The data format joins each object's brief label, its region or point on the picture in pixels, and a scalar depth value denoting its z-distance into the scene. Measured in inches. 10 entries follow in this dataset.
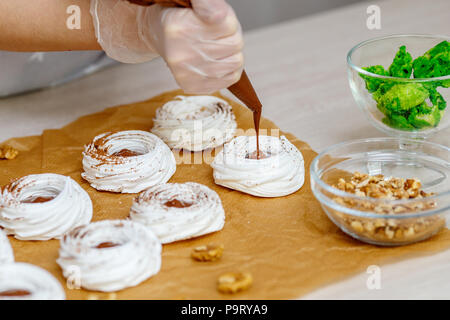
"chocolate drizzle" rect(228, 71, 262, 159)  31.1
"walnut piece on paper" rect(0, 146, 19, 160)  34.6
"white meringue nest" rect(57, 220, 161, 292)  27.3
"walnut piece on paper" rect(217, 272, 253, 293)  27.0
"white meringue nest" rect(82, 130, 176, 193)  32.2
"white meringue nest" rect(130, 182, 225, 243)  29.2
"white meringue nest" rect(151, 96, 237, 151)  34.7
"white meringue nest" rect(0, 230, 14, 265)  27.9
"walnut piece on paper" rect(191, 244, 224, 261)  28.4
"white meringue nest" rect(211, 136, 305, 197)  31.6
